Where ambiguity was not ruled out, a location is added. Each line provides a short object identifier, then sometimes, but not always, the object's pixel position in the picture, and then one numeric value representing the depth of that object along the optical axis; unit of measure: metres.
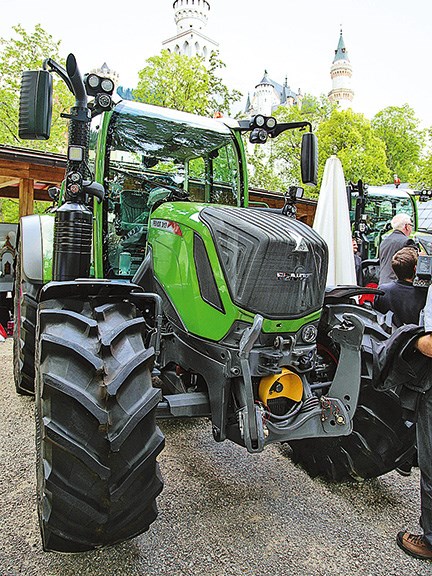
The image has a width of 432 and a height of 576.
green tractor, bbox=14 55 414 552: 1.98
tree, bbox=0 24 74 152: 20.88
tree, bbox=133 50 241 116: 24.83
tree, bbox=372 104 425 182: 34.03
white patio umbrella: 5.90
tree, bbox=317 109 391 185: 27.12
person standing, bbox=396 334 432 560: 2.47
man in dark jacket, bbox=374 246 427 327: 4.22
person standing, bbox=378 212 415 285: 5.48
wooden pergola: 9.50
